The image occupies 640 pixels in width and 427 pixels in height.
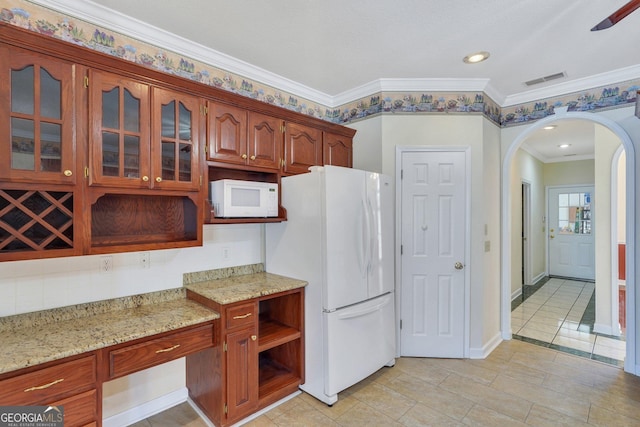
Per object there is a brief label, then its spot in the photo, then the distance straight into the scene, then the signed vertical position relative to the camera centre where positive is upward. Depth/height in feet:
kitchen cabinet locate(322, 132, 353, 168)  10.06 +2.13
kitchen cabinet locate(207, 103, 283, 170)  7.39 +1.94
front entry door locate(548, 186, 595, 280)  21.18 -1.38
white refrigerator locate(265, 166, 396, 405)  7.70 -1.35
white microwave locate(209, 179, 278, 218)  7.30 +0.39
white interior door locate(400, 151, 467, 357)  10.16 -1.42
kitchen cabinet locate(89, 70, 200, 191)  5.77 +1.60
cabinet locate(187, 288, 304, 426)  6.79 -3.48
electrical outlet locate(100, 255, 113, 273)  6.70 -1.03
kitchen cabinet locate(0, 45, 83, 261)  4.96 +0.94
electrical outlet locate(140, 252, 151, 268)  7.22 -1.02
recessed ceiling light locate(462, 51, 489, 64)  8.37 +4.23
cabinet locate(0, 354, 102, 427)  4.53 -2.63
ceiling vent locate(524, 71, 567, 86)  9.64 +4.21
